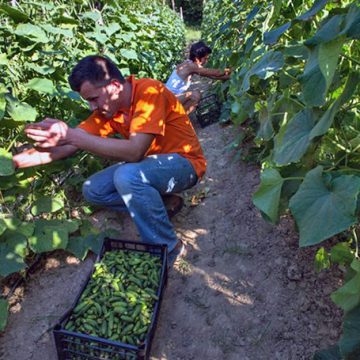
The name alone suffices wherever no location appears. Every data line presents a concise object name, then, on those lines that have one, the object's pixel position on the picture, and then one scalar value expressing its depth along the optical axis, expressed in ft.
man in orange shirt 6.48
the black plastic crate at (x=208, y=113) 14.60
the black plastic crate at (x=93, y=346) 4.79
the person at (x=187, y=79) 13.12
